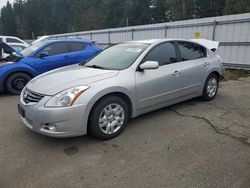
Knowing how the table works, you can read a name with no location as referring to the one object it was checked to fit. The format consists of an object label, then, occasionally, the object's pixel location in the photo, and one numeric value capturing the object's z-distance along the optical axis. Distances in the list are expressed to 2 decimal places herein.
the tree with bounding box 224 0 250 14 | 28.31
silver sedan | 3.13
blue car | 6.22
